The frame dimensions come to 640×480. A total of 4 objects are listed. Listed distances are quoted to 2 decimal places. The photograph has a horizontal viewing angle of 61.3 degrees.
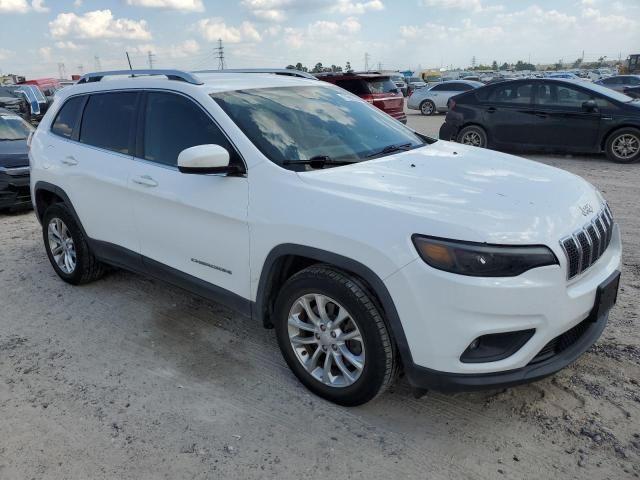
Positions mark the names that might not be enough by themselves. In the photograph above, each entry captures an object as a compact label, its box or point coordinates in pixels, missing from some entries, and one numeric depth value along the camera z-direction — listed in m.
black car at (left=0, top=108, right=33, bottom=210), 7.70
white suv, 2.46
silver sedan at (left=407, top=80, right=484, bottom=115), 22.73
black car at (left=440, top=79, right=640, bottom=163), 9.75
